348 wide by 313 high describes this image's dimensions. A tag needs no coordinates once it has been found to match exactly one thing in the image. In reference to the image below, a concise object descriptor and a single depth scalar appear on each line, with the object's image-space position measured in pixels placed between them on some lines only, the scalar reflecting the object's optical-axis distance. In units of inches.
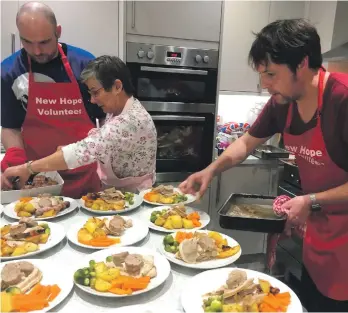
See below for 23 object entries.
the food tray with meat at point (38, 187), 57.9
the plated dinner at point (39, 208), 52.5
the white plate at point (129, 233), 45.6
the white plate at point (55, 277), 34.1
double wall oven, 101.5
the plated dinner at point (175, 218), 50.7
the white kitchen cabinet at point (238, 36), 114.8
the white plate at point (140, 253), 34.7
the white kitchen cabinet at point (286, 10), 117.0
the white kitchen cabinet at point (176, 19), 98.4
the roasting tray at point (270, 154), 113.7
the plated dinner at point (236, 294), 33.4
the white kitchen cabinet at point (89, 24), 92.1
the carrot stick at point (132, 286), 35.2
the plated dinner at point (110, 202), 56.2
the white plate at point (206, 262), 40.5
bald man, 69.7
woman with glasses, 57.7
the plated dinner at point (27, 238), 41.9
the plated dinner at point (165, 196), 61.2
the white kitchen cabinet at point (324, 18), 107.7
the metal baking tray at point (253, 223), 44.8
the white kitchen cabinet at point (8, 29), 88.7
